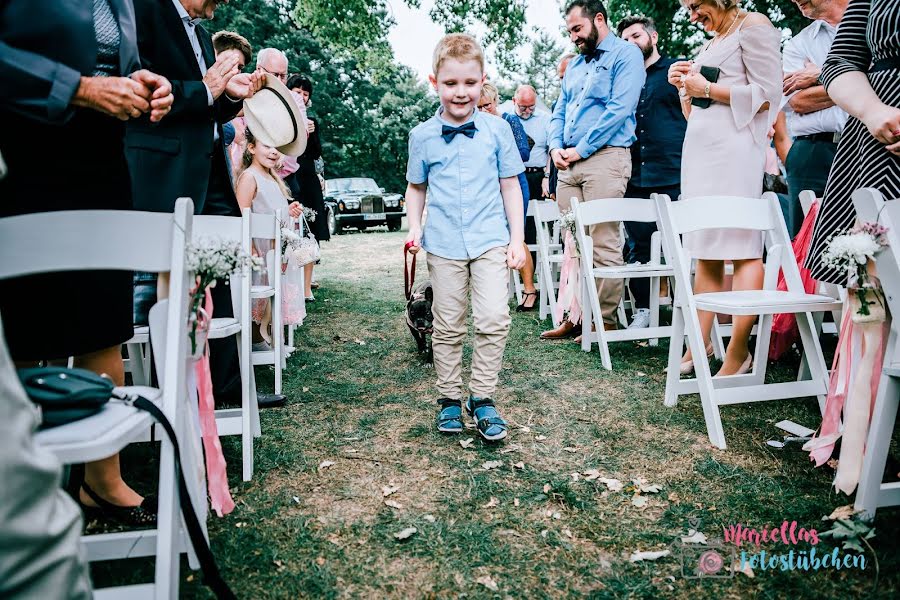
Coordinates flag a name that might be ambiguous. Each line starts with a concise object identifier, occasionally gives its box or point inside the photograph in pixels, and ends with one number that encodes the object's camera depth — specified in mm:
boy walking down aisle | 3170
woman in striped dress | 2271
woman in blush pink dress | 3688
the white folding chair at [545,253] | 6066
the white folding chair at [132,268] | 1435
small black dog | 4809
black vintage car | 20828
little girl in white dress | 4734
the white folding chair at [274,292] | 3730
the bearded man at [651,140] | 5441
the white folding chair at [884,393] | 2057
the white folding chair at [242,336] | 2784
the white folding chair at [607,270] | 4484
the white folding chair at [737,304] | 3018
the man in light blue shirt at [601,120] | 4969
